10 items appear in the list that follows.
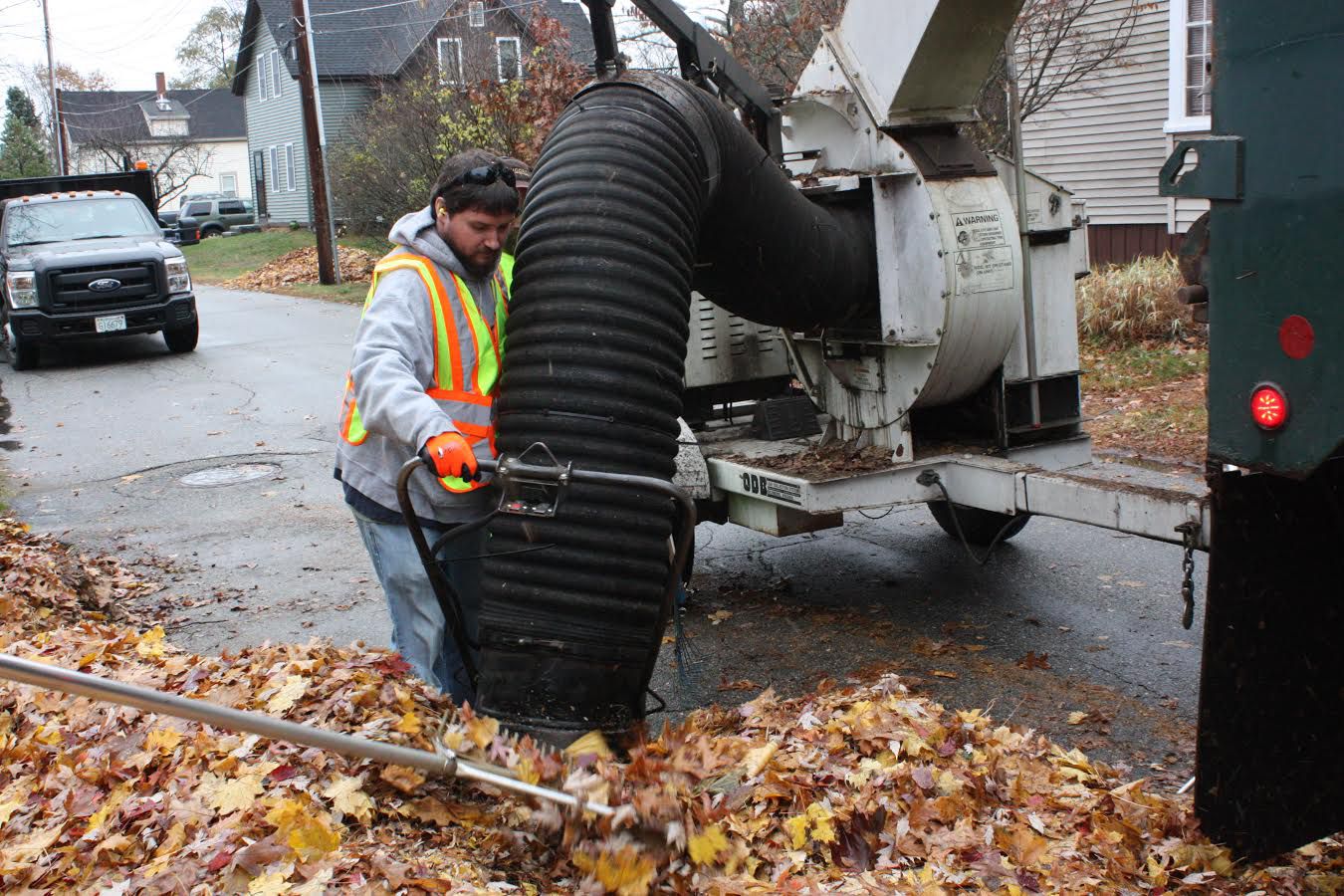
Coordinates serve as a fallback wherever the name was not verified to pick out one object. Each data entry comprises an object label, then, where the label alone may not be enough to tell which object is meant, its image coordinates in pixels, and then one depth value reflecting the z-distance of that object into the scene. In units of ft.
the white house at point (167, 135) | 202.59
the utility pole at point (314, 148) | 80.48
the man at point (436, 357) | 12.18
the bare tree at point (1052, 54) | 43.01
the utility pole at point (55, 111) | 156.04
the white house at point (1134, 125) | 49.88
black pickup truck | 53.26
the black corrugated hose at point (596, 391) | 11.03
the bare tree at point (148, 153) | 194.64
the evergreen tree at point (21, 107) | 201.95
